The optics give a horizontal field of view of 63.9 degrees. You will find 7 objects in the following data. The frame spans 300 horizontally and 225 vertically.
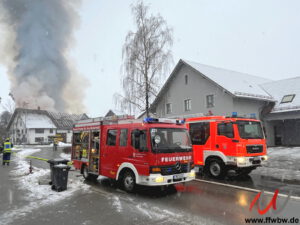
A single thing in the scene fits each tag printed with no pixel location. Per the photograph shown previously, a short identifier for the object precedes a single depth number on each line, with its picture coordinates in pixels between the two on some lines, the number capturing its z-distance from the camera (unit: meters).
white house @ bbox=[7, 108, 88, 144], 53.88
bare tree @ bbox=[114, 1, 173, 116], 18.58
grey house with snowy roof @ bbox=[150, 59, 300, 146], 21.48
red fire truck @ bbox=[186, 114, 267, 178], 9.20
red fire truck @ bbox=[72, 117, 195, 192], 6.87
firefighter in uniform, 15.33
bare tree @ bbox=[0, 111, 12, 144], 61.86
